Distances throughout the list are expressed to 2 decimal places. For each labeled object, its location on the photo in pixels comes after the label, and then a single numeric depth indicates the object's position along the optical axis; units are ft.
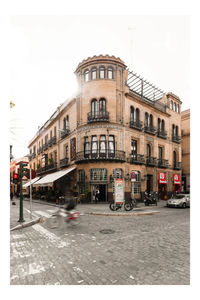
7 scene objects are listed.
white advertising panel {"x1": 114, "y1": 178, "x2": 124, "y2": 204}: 40.86
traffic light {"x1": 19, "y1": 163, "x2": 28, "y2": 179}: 28.43
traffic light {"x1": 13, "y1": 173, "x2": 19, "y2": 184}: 29.84
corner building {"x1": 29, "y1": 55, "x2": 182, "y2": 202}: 57.31
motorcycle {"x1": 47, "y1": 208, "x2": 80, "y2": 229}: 23.85
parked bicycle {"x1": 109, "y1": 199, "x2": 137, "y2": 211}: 39.64
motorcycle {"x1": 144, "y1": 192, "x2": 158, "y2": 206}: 50.60
